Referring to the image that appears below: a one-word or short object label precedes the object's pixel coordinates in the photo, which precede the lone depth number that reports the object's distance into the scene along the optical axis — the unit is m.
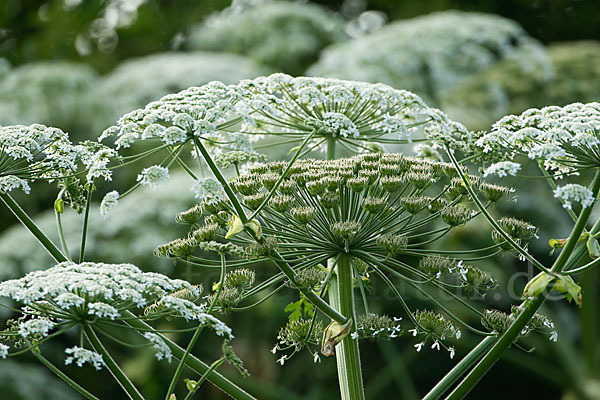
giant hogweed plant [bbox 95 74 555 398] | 3.73
